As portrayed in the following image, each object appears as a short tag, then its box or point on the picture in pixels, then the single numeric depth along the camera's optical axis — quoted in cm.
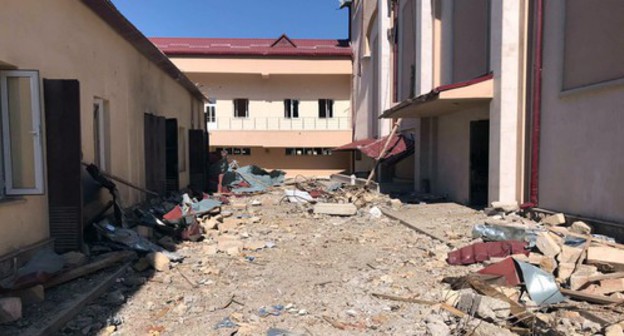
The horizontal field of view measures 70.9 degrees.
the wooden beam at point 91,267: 493
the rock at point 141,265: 595
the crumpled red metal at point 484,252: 621
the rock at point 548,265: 543
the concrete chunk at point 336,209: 1153
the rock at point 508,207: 934
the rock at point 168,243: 736
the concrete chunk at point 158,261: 608
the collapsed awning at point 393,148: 1664
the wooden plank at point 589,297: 451
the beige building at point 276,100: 2564
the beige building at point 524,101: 710
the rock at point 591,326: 401
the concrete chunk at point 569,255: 557
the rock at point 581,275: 488
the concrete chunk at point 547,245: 584
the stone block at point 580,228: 700
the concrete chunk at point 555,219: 782
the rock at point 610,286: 477
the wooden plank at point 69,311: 383
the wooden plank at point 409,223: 794
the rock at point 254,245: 775
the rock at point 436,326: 411
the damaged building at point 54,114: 509
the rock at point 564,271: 520
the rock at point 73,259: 542
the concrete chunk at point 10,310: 390
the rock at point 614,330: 379
